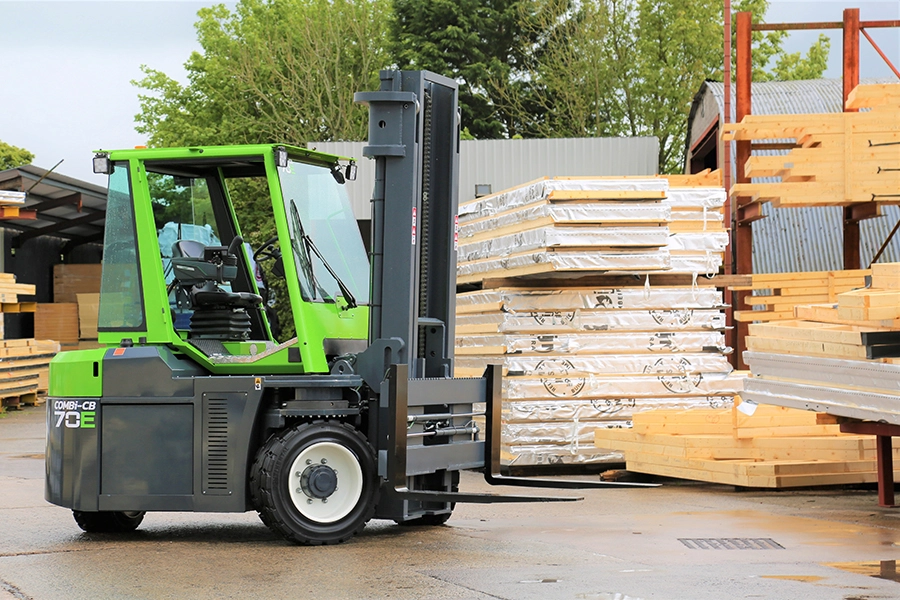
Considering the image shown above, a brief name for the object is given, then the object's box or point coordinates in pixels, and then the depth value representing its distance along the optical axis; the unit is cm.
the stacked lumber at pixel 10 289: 2015
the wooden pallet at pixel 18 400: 2158
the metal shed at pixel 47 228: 2288
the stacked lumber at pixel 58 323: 2734
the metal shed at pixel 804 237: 1945
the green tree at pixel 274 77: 3575
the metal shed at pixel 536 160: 2573
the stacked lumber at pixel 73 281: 2852
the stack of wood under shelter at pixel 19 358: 2039
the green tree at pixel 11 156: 5428
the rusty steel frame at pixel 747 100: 1413
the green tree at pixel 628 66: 3716
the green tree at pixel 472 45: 3878
